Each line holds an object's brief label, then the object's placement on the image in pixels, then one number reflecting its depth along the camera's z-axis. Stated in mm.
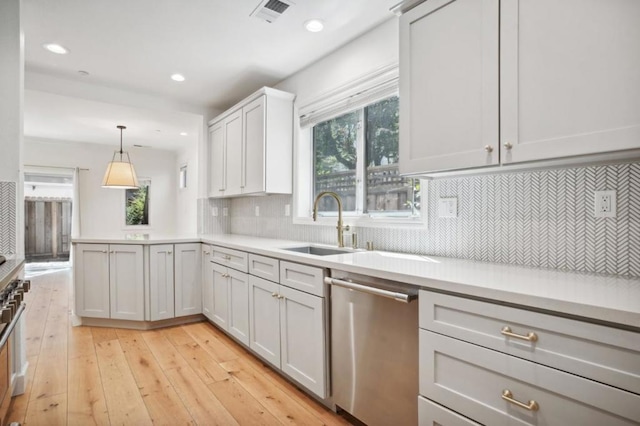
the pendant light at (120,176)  4723
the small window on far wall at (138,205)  6891
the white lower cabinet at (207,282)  3346
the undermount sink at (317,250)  2534
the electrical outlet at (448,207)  1944
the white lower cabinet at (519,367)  943
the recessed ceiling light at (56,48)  2738
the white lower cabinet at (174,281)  3352
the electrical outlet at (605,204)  1414
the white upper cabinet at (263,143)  3158
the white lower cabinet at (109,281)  3338
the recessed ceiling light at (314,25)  2395
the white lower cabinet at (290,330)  1935
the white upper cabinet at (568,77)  1116
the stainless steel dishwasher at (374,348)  1468
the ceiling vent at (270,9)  2174
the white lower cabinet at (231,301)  2695
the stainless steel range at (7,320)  1246
